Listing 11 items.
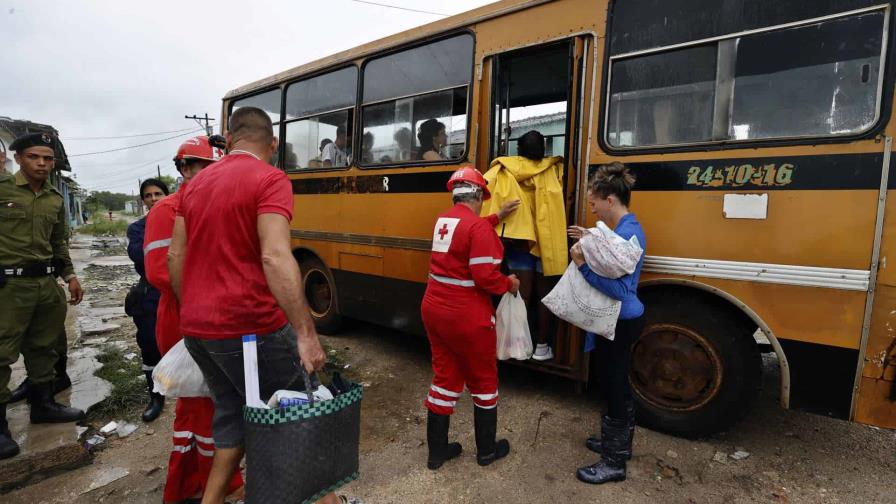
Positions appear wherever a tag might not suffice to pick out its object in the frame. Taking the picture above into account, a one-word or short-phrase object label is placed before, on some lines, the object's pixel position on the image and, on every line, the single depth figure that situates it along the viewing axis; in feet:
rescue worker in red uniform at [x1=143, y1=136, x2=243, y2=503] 7.50
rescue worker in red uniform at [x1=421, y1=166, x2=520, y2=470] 8.16
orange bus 7.76
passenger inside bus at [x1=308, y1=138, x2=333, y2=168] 16.38
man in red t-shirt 5.67
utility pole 105.60
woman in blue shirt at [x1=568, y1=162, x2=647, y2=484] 7.92
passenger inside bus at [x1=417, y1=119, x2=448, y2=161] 12.83
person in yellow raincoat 10.52
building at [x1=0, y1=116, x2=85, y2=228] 53.36
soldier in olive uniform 9.66
